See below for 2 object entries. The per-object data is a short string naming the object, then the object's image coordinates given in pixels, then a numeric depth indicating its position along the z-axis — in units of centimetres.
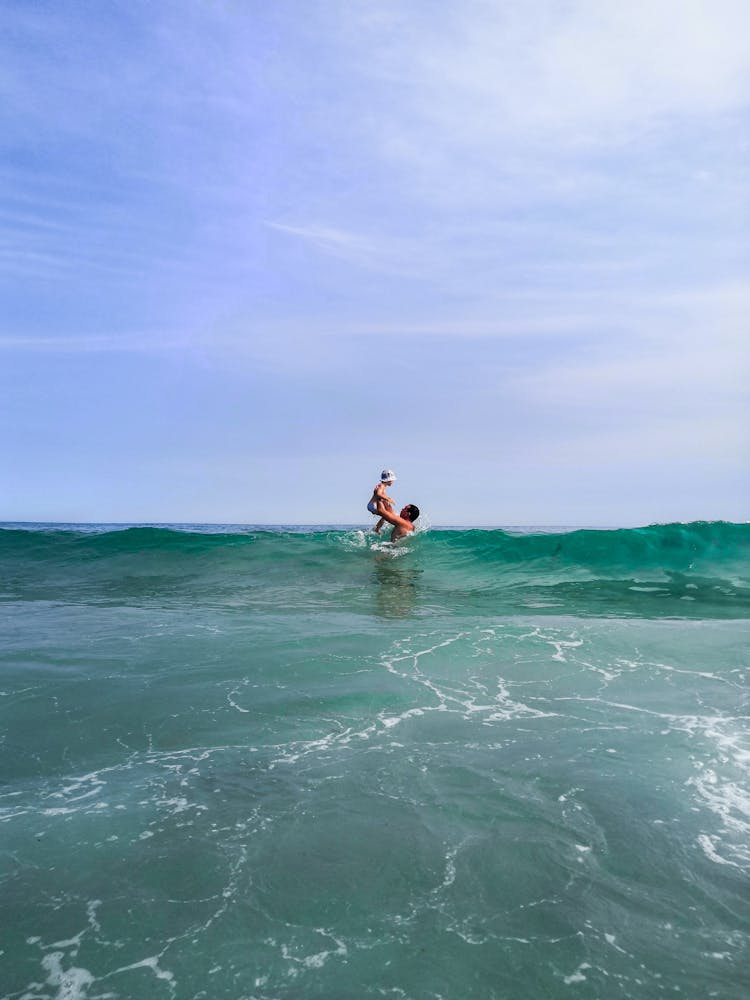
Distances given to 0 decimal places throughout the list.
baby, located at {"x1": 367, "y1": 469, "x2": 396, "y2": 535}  1623
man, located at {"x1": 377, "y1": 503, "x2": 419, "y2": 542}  1727
